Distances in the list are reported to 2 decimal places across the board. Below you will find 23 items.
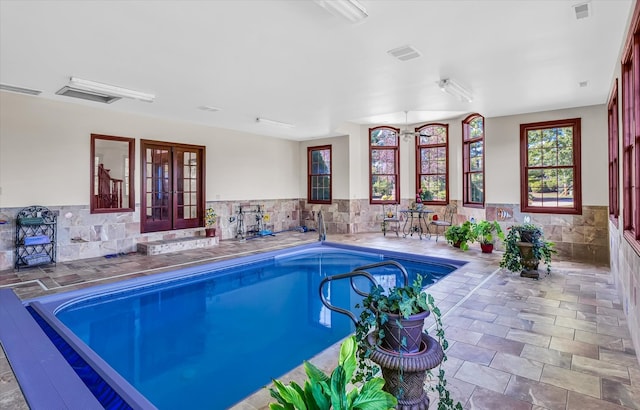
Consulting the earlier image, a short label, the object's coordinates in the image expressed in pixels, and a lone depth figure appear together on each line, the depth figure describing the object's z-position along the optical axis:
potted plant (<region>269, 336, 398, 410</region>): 1.18
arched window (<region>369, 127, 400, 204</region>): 10.12
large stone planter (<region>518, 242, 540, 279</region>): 5.22
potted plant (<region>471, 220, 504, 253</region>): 7.13
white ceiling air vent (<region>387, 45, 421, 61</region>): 3.99
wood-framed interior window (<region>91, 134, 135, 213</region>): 6.89
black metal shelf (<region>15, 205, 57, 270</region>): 5.79
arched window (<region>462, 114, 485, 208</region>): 8.37
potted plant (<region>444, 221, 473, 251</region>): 7.44
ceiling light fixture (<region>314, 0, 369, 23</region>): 2.90
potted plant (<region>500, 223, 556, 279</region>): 5.22
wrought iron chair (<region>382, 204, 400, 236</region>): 9.74
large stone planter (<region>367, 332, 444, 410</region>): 1.67
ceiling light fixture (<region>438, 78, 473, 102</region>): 5.14
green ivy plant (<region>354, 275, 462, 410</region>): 1.75
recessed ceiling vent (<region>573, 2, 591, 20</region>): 3.11
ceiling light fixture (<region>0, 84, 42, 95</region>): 5.21
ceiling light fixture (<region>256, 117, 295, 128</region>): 7.84
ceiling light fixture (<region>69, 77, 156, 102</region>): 4.99
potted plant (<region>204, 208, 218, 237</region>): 8.55
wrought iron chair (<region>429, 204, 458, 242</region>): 9.19
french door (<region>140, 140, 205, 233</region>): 7.67
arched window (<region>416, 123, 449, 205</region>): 9.42
